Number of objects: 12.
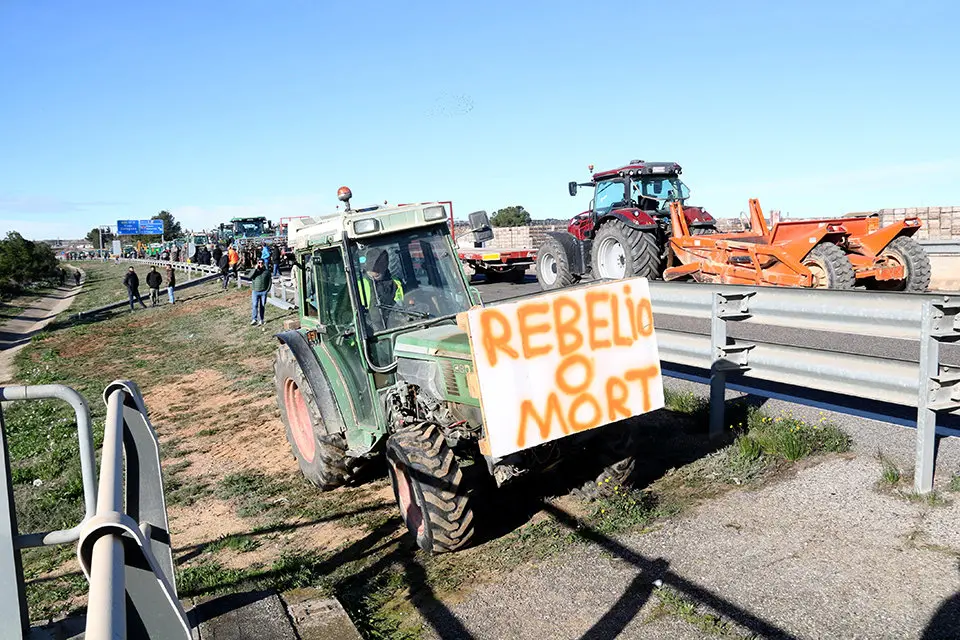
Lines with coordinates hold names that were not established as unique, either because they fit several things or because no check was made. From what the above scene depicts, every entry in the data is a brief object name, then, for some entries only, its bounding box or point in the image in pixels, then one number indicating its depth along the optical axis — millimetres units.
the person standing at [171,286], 27972
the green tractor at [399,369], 4691
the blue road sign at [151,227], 95375
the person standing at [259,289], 17219
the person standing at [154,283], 27394
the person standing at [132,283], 26219
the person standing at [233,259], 29022
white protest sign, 4371
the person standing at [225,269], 29062
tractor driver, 5547
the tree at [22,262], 43594
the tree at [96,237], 112069
